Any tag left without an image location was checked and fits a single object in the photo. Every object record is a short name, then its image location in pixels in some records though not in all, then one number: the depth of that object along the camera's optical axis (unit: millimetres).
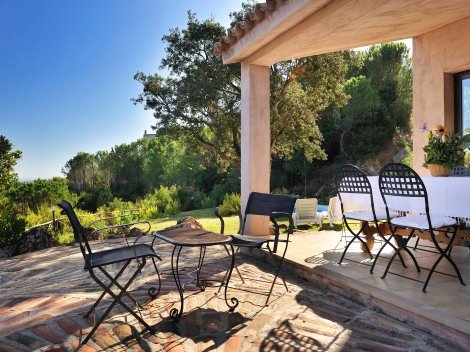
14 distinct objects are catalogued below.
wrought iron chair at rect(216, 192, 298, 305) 3092
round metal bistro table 2627
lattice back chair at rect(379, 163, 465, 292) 2928
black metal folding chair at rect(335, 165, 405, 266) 3666
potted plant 3562
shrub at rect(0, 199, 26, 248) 7501
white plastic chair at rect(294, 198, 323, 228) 8445
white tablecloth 2932
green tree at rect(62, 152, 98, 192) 31241
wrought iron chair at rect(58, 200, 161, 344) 2322
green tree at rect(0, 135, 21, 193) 9969
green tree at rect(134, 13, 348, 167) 10445
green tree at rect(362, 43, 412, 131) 19031
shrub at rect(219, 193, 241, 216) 12594
